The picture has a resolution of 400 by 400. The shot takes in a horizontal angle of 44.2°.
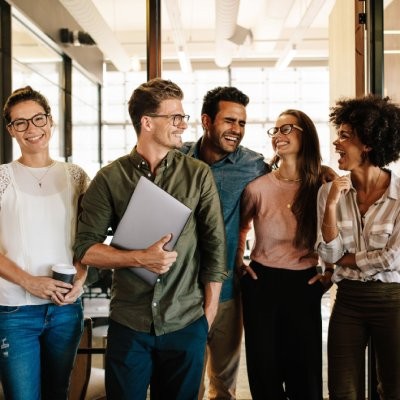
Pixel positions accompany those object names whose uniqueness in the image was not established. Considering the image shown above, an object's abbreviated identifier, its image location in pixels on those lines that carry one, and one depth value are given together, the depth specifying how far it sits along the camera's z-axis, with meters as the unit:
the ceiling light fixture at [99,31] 5.07
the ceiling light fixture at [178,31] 5.57
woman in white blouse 1.78
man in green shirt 1.73
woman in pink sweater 2.12
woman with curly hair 1.97
